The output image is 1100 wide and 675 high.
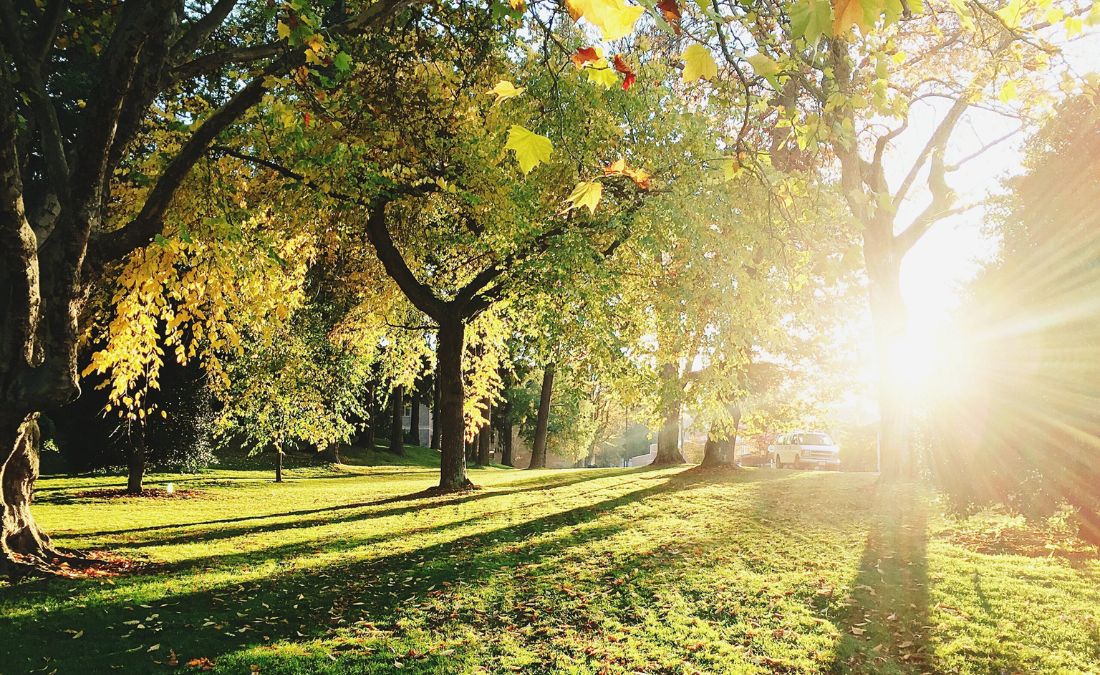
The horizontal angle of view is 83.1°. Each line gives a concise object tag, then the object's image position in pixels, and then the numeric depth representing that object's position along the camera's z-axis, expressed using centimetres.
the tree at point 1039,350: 729
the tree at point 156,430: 1589
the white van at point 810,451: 2936
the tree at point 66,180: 593
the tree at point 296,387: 1797
